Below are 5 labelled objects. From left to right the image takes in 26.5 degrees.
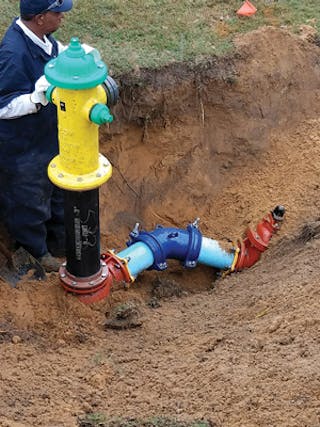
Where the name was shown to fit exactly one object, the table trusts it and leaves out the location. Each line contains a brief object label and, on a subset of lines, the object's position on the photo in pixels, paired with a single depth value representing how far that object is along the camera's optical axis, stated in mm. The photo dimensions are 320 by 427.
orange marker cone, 6289
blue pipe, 4562
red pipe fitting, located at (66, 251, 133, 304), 4094
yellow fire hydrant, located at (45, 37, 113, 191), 3314
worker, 3887
